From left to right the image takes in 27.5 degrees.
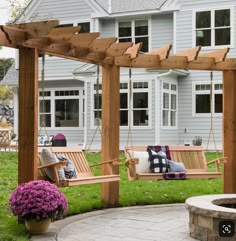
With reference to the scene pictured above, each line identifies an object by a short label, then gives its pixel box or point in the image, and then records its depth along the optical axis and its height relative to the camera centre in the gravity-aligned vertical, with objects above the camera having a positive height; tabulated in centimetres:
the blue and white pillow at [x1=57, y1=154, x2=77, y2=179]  674 -67
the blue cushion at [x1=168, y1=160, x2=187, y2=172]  774 -72
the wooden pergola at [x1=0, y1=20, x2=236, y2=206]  563 +84
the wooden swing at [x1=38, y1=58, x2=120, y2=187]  599 -64
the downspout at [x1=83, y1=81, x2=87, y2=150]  1888 +6
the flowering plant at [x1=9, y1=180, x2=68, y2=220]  514 -85
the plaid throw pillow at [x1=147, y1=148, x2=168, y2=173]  768 -65
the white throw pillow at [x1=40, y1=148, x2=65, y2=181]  627 -48
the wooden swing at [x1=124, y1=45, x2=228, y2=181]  714 -59
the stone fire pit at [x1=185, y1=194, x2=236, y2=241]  486 -103
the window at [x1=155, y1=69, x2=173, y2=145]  1748 +46
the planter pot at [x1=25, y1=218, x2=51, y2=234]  527 -113
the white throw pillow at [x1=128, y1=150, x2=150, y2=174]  770 -63
